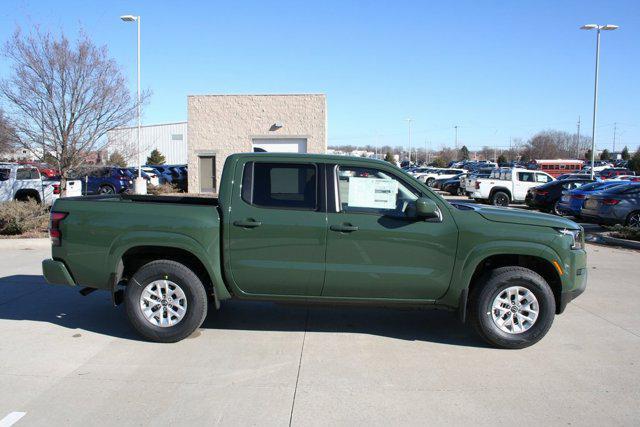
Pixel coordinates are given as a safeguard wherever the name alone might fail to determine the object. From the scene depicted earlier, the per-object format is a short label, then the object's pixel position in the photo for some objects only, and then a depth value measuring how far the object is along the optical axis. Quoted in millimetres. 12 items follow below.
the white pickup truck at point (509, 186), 24156
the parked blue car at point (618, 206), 14703
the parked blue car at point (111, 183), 25669
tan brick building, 28125
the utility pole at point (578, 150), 113044
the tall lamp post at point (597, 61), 27078
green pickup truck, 5172
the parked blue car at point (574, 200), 17556
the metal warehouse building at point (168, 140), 57438
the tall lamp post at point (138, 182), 25297
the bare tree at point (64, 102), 13570
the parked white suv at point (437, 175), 40000
